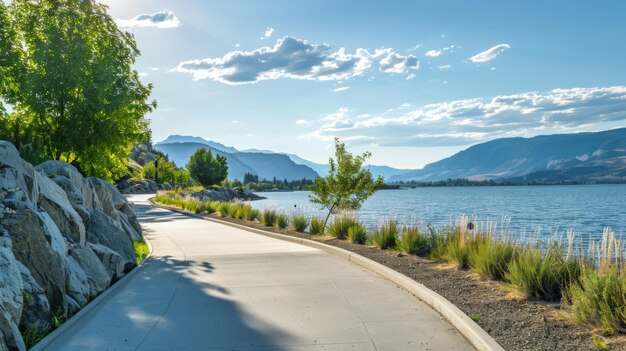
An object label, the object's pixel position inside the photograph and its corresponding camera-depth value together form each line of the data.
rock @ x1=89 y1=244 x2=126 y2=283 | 10.28
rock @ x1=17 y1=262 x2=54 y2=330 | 6.46
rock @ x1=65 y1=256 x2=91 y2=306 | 8.03
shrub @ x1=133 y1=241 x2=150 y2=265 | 13.48
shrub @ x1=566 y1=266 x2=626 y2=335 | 5.91
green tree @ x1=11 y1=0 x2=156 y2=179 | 20.27
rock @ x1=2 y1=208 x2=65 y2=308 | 7.05
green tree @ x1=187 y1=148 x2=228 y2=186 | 94.12
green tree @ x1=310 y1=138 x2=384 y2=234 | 19.30
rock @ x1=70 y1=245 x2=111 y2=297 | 8.98
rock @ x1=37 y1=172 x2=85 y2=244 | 9.66
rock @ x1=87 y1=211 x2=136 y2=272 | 11.52
